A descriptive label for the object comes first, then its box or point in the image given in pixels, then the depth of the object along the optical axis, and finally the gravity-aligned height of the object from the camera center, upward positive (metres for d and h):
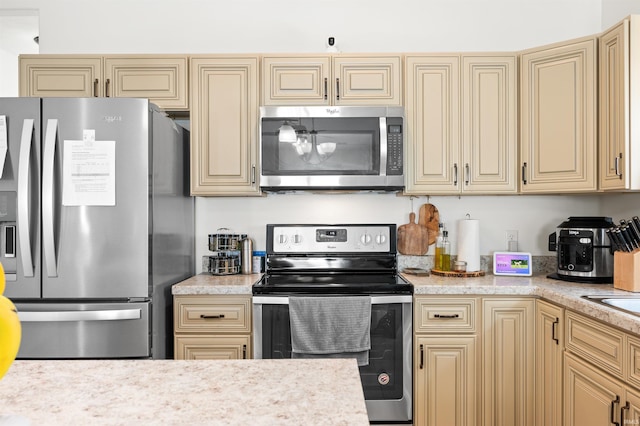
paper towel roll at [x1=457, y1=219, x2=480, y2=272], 2.59 -0.22
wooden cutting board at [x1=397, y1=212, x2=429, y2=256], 2.79 -0.20
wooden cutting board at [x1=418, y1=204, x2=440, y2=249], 2.80 -0.08
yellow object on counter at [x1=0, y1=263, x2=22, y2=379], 0.52 -0.15
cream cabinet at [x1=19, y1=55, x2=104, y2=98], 2.56 +0.77
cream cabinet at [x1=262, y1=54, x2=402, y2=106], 2.53 +0.75
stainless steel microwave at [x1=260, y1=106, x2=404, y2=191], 2.45 +0.34
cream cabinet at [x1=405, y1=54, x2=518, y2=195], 2.50 +0.48
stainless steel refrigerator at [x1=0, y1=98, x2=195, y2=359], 2.02 -0.08
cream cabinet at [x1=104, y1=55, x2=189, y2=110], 2.54 +0.75
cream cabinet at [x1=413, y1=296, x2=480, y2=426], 2.21 -0.81
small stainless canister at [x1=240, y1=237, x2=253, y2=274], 2.70 -0.30
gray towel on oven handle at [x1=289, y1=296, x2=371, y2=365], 2.17 -0.59
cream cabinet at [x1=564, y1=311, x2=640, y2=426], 1.52 -0.65
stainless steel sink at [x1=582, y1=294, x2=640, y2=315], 1.85 -0.40
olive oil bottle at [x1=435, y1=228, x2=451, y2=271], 2.67 -0.29
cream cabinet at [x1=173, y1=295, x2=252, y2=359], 2.26 -0.62
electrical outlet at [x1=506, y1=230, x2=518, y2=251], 2.80 -0.21
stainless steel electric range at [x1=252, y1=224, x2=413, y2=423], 2.21 -0.63
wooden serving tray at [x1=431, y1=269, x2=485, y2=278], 2.53 -0.39
